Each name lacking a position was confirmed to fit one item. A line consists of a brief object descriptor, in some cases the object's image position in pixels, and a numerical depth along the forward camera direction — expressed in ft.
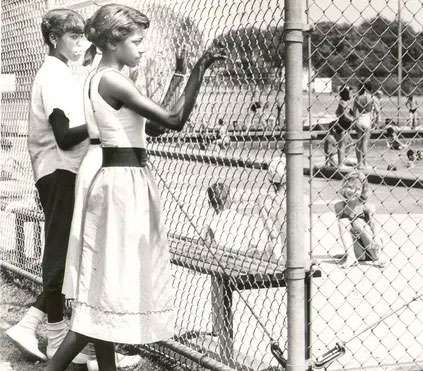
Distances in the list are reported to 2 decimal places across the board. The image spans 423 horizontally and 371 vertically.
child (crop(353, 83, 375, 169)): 21.48
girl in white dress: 14.15
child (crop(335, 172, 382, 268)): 28.50
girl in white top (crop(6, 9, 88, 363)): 17.30
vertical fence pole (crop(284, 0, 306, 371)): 12.96
